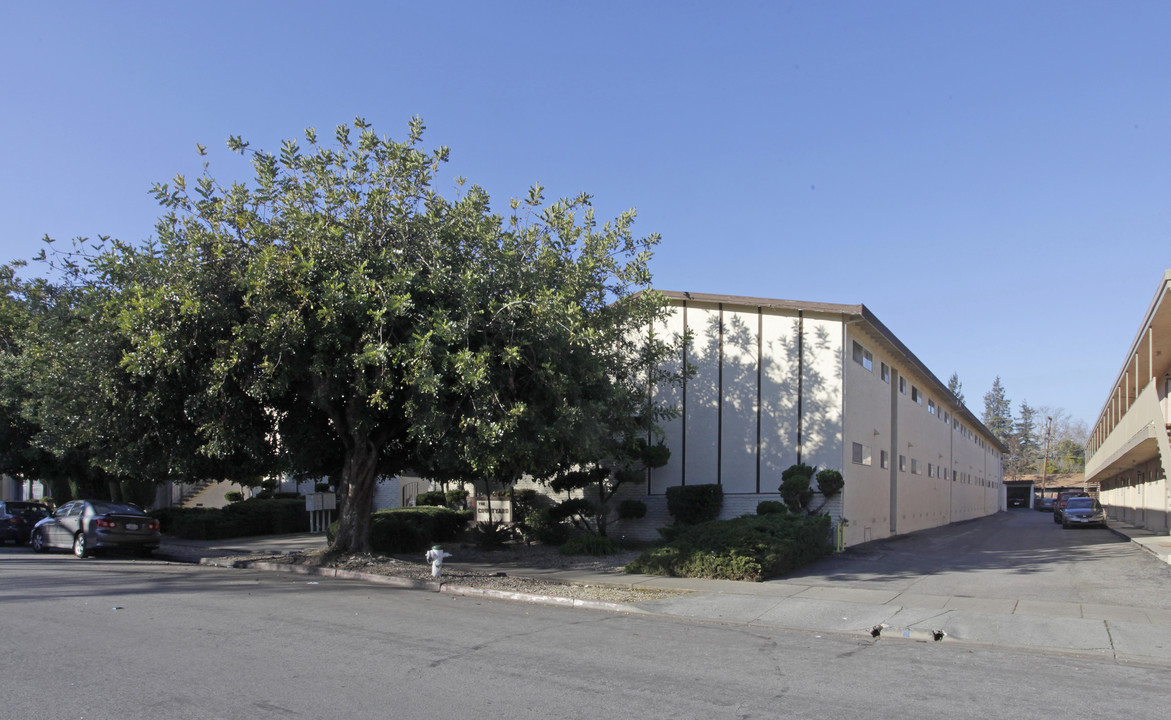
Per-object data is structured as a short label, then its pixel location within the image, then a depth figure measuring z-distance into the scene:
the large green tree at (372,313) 13.44
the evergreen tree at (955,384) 129.27
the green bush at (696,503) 22.08
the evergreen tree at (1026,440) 133.62
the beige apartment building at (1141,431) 20.83
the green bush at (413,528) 20.09
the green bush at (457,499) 26.66
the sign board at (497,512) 24.08
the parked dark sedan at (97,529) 19.55
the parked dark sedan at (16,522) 23.23
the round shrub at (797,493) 20.72
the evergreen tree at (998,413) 133.38
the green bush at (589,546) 19.95
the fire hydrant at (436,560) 14.86
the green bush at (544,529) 22.27
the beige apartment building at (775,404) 22.00
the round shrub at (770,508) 20.81
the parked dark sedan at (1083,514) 38.00
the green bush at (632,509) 22.88
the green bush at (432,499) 27.75
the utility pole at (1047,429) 110.77
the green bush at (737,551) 15.57
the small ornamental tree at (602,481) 22.27
